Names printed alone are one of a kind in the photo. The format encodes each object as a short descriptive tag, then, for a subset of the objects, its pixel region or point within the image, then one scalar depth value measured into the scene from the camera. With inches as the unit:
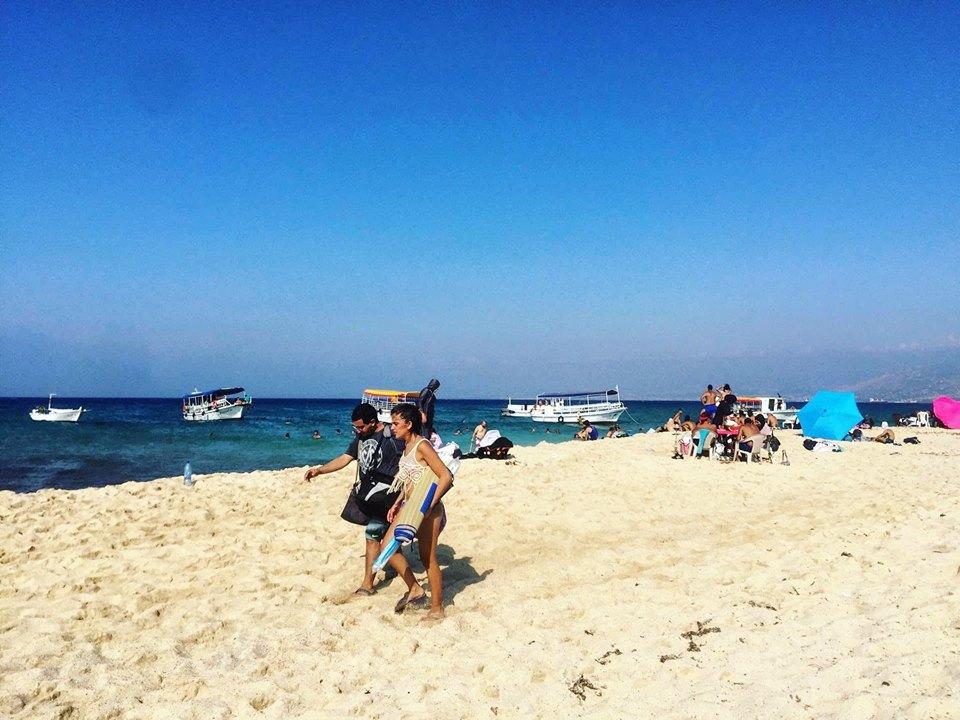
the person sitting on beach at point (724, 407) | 553.0
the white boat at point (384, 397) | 1737.6
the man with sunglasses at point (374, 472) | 218.8
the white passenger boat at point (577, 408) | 2229.3
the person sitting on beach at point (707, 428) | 564.7
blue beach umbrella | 851.4
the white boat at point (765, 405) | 2078.0
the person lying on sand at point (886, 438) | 917.2
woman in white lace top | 201.9
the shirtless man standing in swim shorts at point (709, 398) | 601.4
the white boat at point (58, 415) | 2012.8
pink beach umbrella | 1389.0
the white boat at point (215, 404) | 2269.9
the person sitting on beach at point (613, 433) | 1035.8
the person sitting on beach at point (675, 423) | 963.9
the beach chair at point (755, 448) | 552.4
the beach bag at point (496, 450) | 550.0
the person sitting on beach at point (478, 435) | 593.3
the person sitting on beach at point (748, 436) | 553.9
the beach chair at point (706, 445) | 564.9
